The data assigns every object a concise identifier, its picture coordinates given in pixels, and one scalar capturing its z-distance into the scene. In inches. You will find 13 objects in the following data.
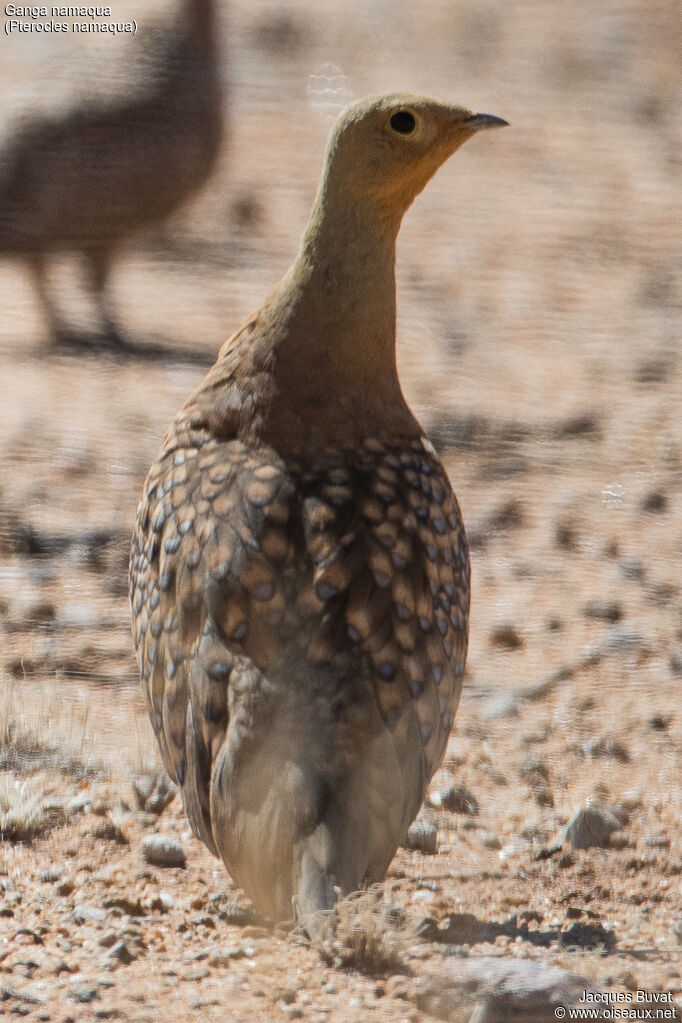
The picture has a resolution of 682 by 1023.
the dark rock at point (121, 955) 210.7
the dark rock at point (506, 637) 370.0
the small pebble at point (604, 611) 379.9
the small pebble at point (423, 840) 274.5
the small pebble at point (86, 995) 193.8
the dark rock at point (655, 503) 431.5
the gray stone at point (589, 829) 275.0
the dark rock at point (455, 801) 293.1
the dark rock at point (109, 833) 267.7
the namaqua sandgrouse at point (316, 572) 213.0
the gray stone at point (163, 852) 258.2
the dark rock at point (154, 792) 283.4
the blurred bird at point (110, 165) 478.3
